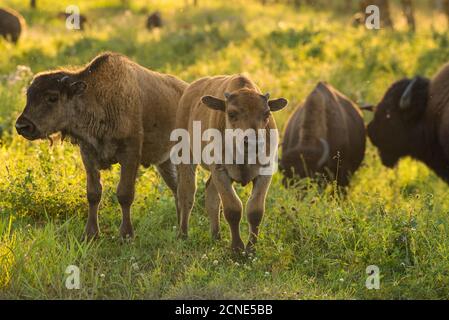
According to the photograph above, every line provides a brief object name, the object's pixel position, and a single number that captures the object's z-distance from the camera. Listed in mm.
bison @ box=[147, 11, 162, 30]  27623
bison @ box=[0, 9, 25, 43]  23203
